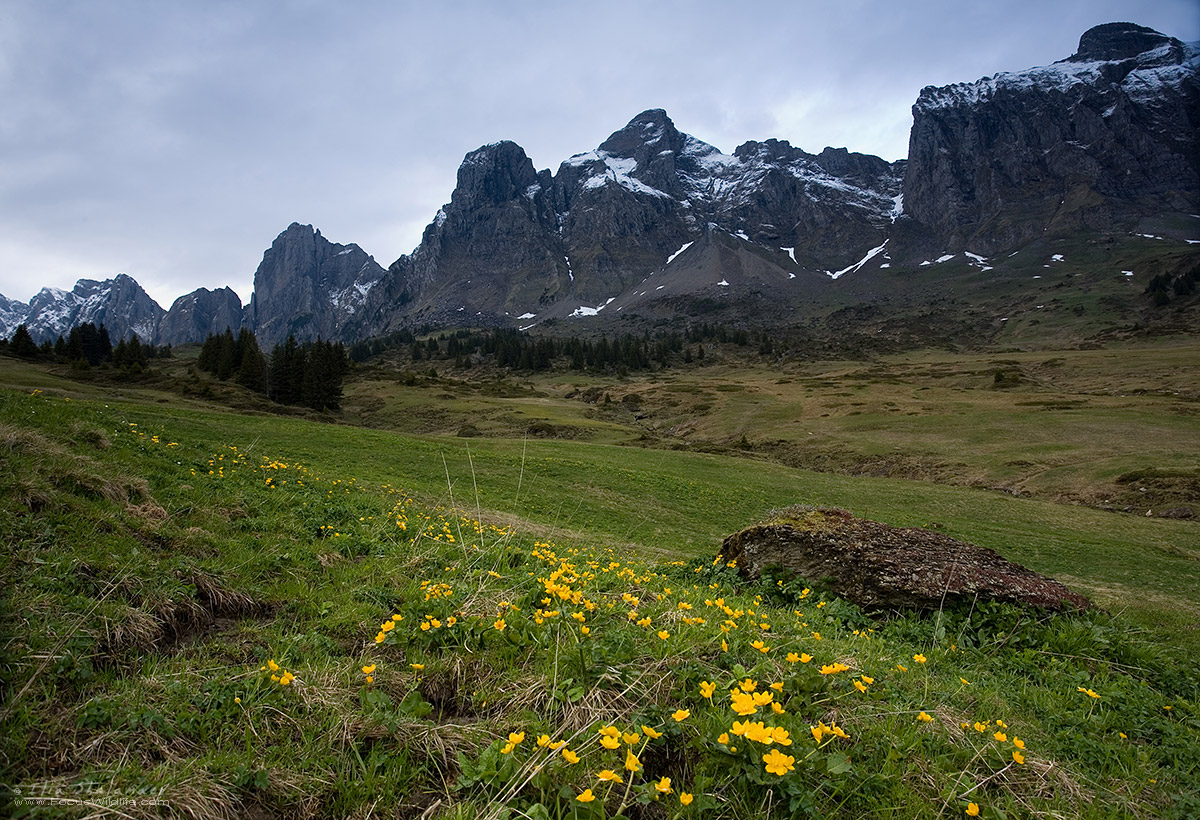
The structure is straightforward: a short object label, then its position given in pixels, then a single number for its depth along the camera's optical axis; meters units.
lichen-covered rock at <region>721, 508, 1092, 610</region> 7.35
